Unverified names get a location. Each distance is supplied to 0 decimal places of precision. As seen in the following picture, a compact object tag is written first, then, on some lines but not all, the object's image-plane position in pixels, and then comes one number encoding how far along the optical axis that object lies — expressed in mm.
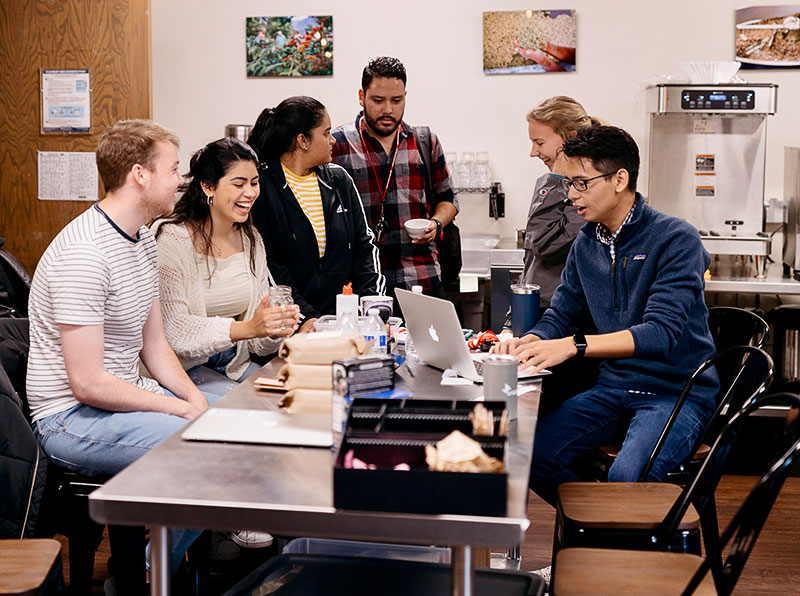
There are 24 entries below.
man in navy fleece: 2602
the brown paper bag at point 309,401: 2033
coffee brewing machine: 4543
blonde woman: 3238
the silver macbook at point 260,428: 1826
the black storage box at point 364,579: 1822
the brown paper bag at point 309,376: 2062
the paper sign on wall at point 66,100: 4941
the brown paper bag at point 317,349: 2094
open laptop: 2258
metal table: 1426
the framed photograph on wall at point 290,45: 5297
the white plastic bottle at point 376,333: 2549
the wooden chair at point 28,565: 1825
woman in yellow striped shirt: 3344
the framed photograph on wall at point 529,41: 5078
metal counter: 4246
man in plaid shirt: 3947
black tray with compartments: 1419
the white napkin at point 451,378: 2338
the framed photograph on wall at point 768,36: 4902
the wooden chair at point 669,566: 1653
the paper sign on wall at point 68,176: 5008
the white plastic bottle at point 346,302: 2676
